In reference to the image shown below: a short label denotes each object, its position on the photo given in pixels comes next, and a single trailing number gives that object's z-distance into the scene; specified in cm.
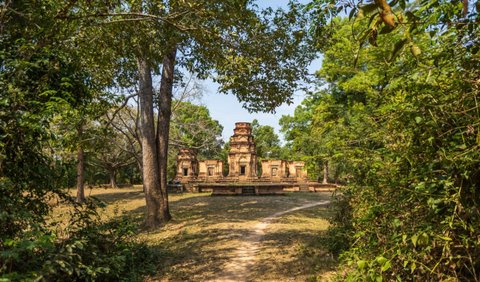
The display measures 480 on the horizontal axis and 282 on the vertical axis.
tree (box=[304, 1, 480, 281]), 249
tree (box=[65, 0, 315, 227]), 672
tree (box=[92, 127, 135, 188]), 3338
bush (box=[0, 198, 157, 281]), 323
